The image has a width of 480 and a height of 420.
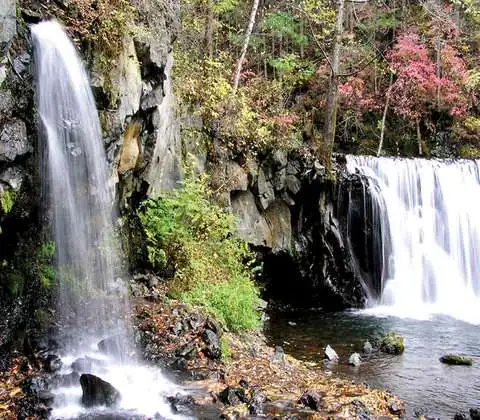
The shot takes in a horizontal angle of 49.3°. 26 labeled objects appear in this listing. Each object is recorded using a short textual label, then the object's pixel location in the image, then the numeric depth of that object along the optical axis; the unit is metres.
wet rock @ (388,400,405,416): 7.02
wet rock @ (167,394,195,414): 6.42
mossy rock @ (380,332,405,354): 10.20
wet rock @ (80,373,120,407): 6.29
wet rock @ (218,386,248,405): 6.68
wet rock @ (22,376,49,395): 6.30
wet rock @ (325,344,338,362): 9.74
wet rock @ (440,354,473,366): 9.50
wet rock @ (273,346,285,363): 8.95
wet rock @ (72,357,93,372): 6.93
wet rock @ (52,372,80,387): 6.58
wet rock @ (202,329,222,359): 8.11
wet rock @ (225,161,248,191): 13.81
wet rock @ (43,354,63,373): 6.80
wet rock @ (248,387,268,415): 6.52
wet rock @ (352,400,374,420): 6.62
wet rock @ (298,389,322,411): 6.81
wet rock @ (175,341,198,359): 7.96
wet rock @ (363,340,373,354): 10.25
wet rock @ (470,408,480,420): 6.87
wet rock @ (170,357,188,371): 7.70
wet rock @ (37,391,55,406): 6.15
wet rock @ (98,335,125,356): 7.55
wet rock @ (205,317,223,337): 8.55
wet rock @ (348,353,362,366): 9.38
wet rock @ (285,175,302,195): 15.09
